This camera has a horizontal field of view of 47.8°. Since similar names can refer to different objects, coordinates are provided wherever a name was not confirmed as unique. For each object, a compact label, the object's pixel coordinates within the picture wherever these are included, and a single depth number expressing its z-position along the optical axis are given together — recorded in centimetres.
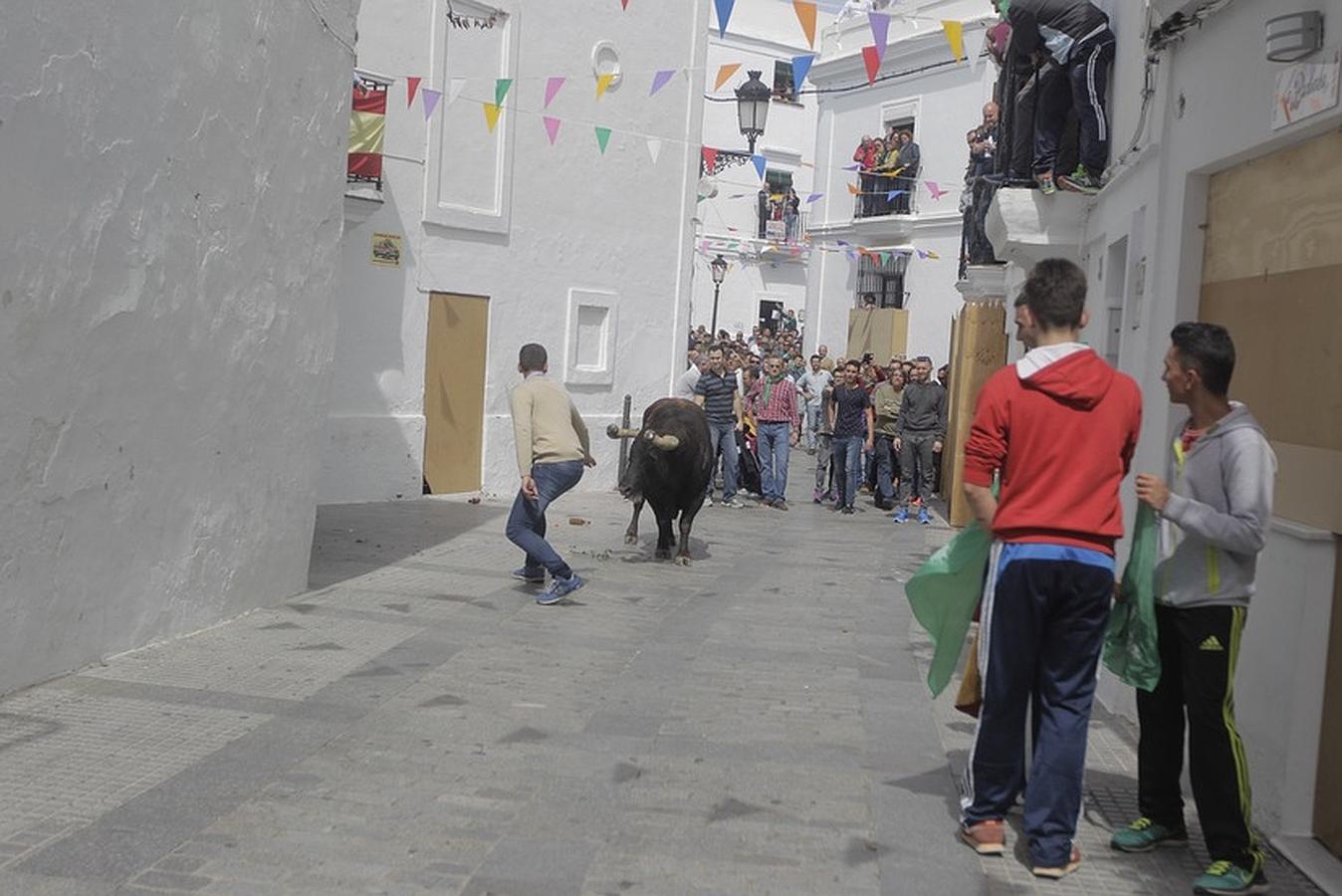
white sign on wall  558
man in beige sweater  1030
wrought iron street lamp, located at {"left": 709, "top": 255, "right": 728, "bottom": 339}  3434
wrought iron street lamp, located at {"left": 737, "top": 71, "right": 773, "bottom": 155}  1898
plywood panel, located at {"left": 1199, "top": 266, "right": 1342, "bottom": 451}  566
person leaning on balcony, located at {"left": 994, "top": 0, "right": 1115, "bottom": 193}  1031
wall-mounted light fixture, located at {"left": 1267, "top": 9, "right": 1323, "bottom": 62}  585
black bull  1283
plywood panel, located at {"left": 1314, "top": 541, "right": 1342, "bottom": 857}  534
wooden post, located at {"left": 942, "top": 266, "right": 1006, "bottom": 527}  1727
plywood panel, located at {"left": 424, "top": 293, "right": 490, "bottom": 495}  1686
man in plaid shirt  1845
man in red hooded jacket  504
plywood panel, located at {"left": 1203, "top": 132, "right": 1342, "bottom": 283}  581
